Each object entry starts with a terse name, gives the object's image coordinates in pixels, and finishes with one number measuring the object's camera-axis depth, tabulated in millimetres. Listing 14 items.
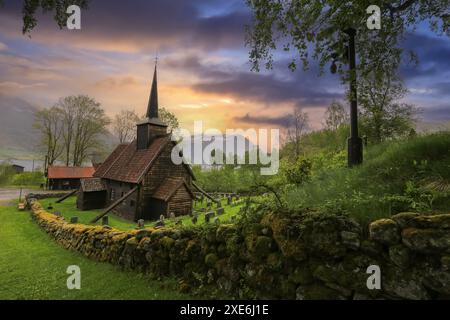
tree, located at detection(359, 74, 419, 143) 12438
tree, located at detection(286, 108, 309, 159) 24047
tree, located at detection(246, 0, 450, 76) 6344
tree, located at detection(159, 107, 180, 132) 36453
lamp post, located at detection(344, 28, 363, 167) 7035
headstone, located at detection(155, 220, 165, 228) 15088
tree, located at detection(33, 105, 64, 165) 44938
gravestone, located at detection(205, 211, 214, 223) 15414
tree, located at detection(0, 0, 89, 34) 4934
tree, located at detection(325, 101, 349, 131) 21116
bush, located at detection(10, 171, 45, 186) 45656
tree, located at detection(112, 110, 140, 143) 44875
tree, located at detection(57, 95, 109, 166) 44000
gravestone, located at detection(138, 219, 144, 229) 15664
